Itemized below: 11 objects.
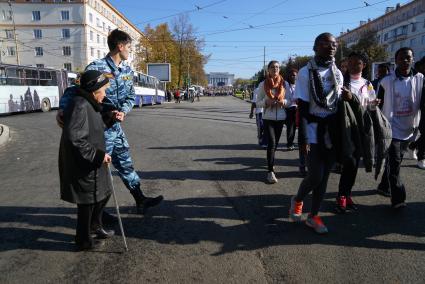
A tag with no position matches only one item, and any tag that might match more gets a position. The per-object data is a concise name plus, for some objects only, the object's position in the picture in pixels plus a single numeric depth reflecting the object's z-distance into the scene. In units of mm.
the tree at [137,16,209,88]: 54844
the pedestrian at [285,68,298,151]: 7908
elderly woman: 3006
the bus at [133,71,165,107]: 29756
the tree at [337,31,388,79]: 45312
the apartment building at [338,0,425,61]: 68188
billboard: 40594
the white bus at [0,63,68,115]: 19188
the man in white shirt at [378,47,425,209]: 4246
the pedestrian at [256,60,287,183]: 5598
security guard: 3670
